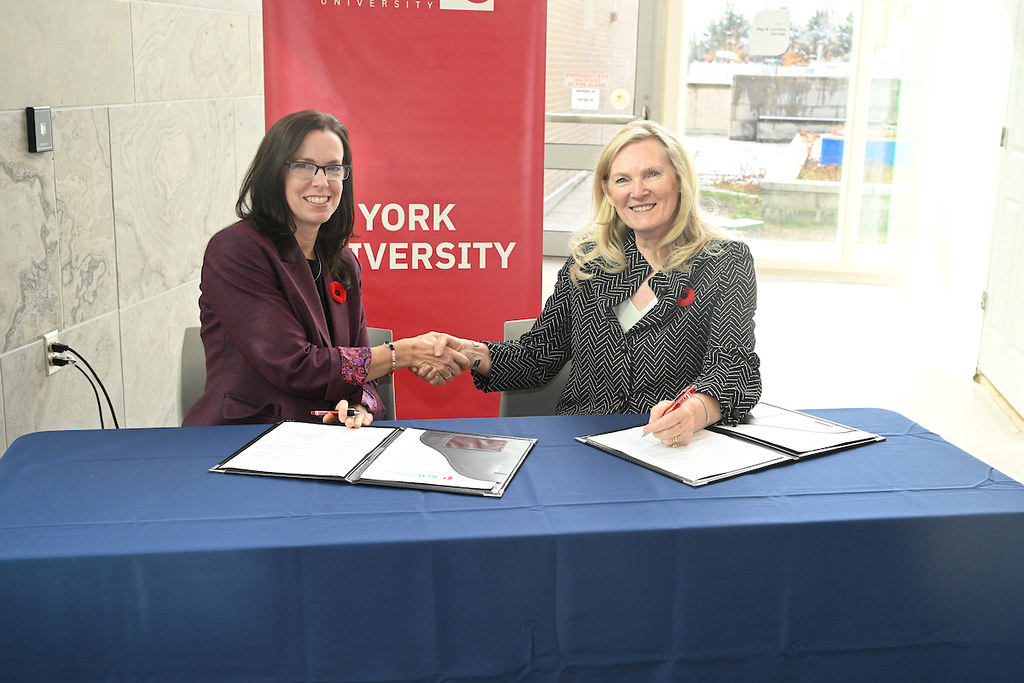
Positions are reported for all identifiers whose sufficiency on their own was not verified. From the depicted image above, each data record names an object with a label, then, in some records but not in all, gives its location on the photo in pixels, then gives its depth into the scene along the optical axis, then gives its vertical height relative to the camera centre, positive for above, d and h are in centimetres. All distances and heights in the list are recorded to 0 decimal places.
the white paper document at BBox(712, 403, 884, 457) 179 -53
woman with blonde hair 210 -29
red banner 288 +5
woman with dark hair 209 -33
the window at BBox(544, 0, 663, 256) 638 +60
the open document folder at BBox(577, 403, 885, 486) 167 -53
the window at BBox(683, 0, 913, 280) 693 +31
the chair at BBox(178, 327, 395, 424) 230 -53
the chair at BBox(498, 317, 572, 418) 245 -62
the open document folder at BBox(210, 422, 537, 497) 159 -54
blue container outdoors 702 +14
